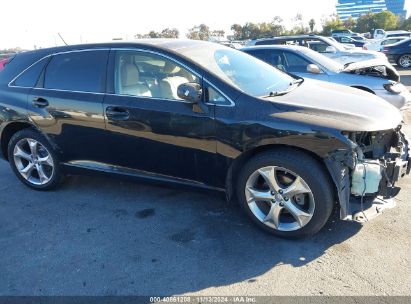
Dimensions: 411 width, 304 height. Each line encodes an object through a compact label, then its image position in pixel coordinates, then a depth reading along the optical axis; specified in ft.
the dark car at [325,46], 34.83
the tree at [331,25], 205.18
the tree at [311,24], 243.93
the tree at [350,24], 230.95
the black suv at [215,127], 9.71
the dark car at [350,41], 83.43
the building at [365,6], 437.34
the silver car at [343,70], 21.36
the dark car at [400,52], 54.03
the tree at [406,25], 201.73
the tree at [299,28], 240.38
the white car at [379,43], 69.85
